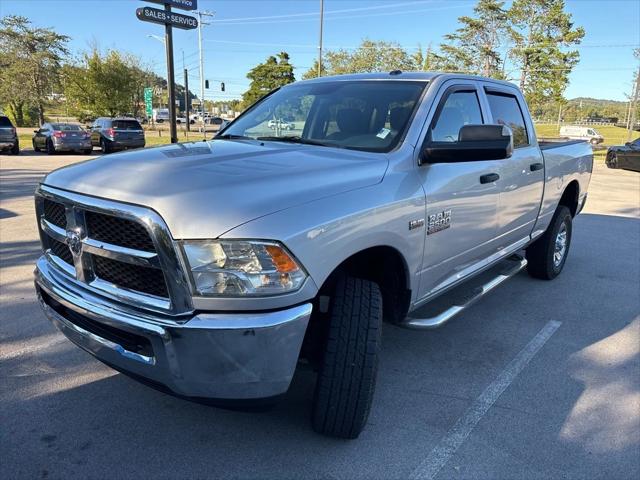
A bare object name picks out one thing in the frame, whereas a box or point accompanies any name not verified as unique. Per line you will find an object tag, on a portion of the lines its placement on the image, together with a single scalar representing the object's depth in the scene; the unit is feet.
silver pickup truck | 6.68
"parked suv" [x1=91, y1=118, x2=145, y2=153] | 73.15
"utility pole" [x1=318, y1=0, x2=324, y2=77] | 102.50
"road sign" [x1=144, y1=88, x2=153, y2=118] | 100.66
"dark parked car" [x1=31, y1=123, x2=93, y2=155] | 67.82
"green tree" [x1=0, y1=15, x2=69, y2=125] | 129.49
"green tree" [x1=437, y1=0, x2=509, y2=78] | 121.39
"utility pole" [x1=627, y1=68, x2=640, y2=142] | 101.48
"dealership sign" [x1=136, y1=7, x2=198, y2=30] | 48.49
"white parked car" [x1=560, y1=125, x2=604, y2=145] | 132.05
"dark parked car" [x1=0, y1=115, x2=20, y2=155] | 64.34
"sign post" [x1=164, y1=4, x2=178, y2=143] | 50.71
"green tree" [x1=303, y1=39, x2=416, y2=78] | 131.44
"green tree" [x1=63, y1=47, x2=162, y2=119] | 121.29
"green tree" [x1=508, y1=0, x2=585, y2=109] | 108.99
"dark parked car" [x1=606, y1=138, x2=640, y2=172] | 65.36
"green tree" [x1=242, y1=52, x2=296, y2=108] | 189.37
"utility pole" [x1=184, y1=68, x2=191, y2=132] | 157.22
